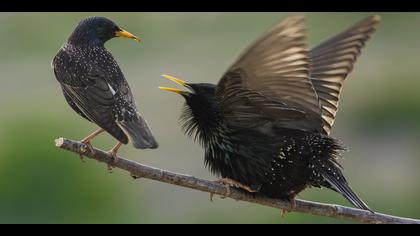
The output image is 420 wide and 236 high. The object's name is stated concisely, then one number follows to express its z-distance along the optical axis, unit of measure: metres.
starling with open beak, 12.88
